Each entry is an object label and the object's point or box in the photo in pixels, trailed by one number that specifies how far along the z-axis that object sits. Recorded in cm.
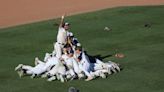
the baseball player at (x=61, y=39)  2173
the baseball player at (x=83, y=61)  2119
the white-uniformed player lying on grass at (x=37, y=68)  2164
